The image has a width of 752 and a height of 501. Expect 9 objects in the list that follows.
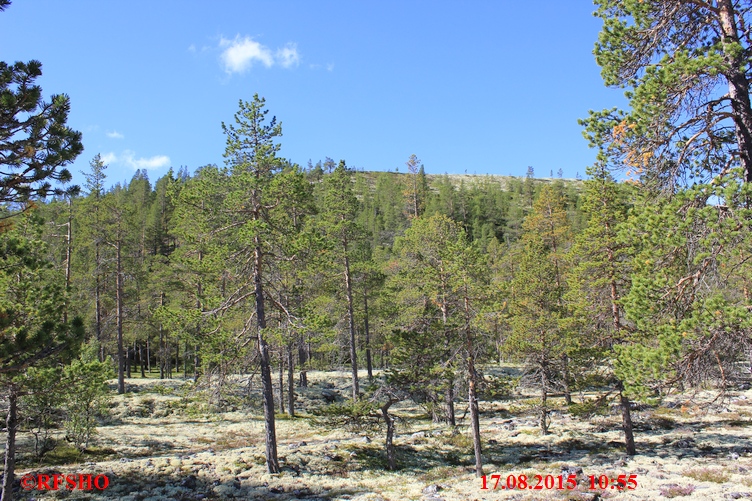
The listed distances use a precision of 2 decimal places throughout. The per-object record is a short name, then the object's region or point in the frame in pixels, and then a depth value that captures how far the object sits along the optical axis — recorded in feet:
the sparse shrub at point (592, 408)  56.18
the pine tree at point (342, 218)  91.71
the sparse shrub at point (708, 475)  44.60
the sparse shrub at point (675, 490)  40.45
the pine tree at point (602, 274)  58.65
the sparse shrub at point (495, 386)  54.10
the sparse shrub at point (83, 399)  34.01
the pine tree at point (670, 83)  25.27
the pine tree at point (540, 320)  70.69
